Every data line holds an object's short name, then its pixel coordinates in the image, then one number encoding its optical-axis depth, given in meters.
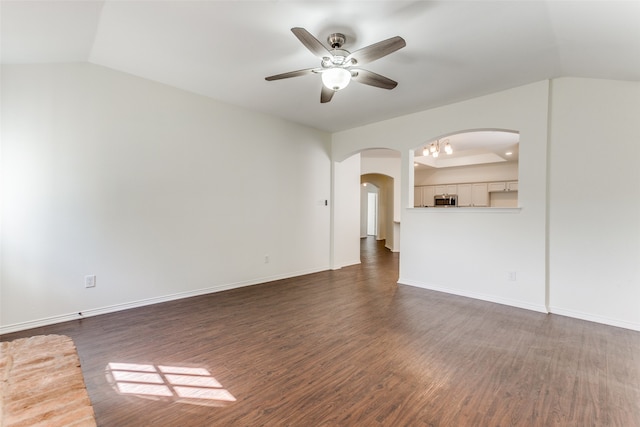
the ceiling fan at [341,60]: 2.03
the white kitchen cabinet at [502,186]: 8.20
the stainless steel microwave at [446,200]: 9.04
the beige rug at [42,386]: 1.01
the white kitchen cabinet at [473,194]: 8.66
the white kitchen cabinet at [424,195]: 9.94
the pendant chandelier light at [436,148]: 5.97
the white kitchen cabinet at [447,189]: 9.25
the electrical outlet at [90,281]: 3.02
